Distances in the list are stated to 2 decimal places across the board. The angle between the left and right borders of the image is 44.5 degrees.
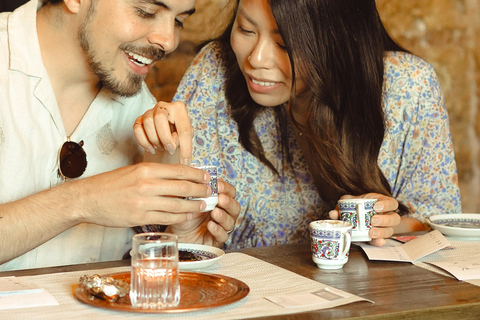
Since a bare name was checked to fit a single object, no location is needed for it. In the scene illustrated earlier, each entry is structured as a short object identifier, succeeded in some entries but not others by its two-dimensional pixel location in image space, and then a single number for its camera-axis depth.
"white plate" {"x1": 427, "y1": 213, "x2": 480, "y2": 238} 1.57
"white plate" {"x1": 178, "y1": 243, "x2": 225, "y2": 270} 1.22
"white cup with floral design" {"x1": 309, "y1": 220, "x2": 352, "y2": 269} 1.29
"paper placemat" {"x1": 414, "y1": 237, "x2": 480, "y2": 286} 1.32
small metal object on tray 1.00
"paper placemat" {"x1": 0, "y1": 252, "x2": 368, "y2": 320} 0.94
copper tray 0.96
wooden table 0.99
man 1.60
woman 1.81
